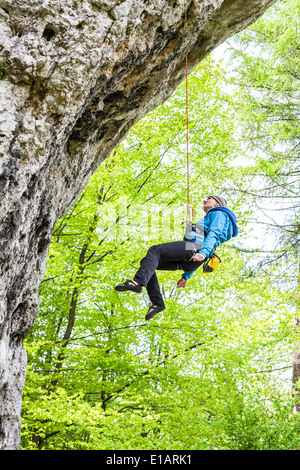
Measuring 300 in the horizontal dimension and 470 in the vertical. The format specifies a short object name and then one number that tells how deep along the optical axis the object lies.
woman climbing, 5.44
